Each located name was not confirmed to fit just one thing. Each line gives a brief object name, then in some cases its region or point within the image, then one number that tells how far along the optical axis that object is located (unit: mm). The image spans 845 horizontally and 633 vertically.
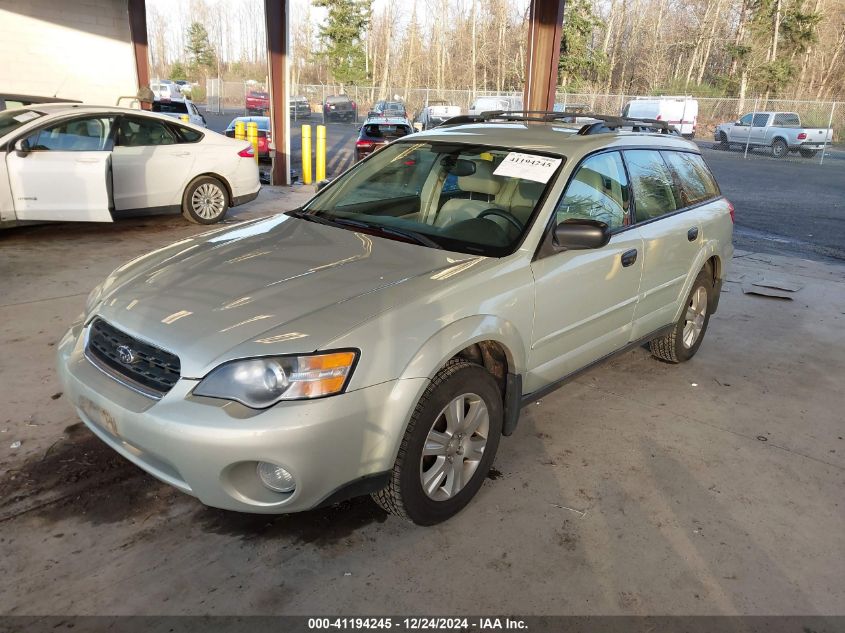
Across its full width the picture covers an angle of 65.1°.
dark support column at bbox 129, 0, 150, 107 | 13594
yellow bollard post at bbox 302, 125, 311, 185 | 13988
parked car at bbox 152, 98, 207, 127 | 18031
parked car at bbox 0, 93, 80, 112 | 11031
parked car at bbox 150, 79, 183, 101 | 39281
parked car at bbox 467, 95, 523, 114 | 28744
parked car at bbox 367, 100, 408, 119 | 28641
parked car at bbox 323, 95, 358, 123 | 40375
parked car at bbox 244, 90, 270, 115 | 42844
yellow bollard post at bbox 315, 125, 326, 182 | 13625
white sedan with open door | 7156
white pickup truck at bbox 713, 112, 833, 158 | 27156
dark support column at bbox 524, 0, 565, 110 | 11336
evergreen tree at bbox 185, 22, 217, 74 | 74375
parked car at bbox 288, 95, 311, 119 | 37584
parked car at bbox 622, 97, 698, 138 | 30906
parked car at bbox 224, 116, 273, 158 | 16066
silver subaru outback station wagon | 2359
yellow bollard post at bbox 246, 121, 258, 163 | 14430
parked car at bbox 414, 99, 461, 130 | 25359
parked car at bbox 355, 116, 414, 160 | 15883
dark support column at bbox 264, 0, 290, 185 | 12289
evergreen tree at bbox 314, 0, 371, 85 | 54344
